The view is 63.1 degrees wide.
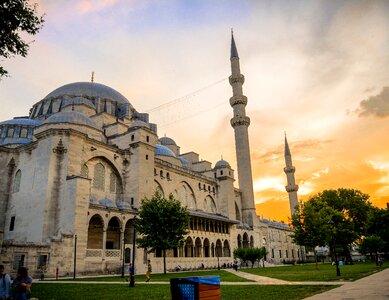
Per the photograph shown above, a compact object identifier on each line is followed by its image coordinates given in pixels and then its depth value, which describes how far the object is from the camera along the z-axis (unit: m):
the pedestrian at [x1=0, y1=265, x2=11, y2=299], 6.50
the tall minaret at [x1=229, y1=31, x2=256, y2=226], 54.19
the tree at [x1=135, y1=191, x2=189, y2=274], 26.80
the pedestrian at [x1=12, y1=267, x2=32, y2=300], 6.55
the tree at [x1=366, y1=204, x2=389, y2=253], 46.97
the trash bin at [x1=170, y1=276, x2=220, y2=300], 5.74
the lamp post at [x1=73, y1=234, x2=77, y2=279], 23.65
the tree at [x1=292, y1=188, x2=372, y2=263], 33.88
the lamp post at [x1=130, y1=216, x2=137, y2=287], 15.12
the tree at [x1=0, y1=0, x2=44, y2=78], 12.59
